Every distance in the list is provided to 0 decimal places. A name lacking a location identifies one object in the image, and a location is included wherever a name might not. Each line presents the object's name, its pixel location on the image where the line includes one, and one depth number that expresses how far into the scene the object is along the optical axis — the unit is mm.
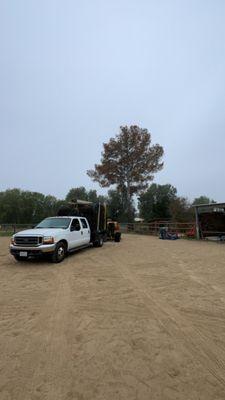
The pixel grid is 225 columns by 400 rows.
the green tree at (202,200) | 120625
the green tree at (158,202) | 53156
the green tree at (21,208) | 105375
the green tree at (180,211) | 46344
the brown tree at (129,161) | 40406
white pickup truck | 11953
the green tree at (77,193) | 100506
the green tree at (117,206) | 48678
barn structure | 24484
